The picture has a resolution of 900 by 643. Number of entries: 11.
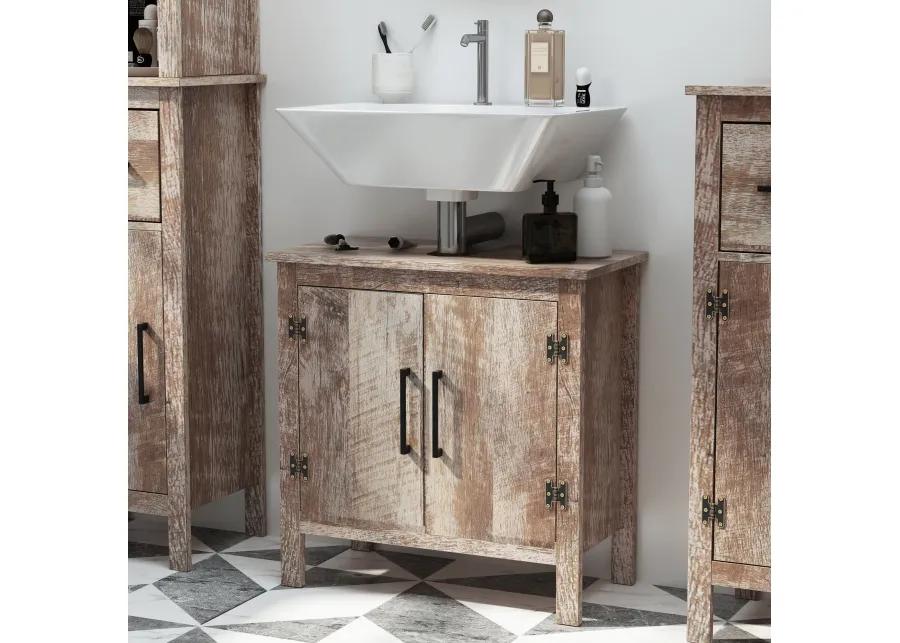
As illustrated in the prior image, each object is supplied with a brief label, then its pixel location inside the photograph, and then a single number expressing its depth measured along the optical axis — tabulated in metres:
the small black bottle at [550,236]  2.65
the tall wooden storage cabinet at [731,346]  2.38
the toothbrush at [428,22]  3.05
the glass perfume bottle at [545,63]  2.78
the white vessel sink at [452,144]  2.54
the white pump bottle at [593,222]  2.76
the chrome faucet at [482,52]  2.91
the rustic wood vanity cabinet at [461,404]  2.64
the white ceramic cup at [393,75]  3.04
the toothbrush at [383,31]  3.11
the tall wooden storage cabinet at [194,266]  2.97
